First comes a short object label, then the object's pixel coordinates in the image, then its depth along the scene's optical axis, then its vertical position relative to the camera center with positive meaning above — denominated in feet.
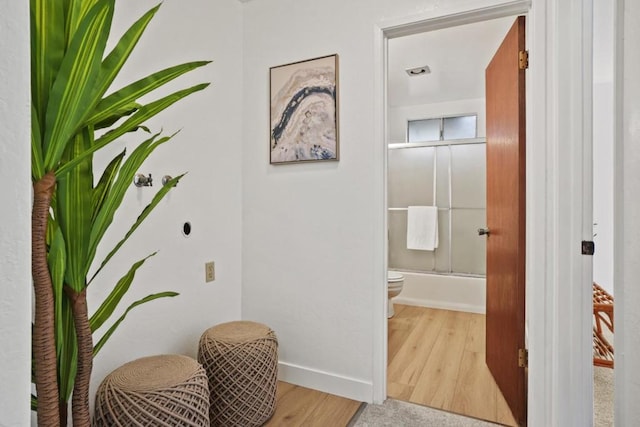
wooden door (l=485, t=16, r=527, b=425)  5.88 -0.22
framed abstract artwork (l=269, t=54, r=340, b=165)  6.73 +1.97
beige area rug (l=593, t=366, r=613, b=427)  5.81 -3.51
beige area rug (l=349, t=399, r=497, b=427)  5.74 -3.55
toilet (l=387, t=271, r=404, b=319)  10.76 -2.36
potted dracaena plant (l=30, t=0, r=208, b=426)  2.26 +0.27
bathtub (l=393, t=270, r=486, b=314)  11.96 -2.98
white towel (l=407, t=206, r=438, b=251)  13.25 -0.74
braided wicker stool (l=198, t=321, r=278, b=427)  5.36 -2.58
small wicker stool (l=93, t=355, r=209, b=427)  3.92 -2.18
